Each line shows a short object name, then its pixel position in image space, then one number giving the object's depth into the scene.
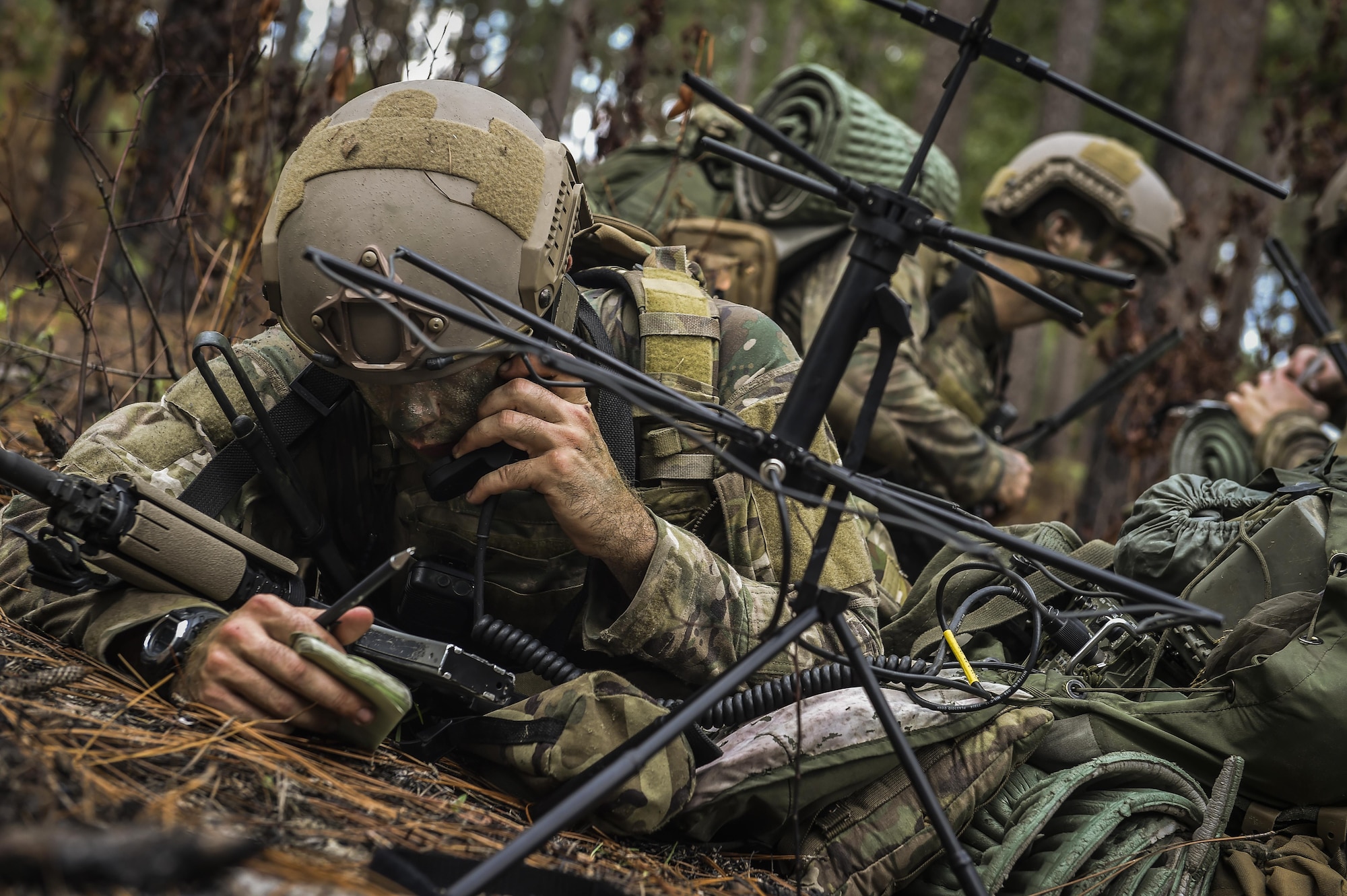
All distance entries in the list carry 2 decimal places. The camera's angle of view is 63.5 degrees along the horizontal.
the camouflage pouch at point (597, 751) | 1.93
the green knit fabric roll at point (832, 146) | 4.79
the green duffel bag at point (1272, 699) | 2.28
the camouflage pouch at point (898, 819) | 2.06
